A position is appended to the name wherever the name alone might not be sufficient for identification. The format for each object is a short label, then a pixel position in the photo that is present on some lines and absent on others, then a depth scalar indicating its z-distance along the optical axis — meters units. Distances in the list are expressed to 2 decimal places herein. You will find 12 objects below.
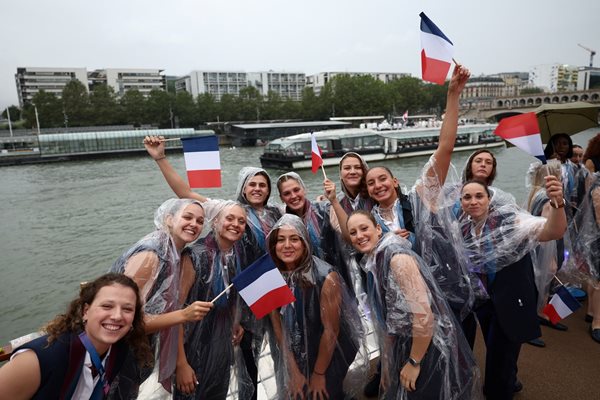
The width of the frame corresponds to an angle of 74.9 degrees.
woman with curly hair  1.40
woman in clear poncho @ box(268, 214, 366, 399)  2.15
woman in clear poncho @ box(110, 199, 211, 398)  1.94
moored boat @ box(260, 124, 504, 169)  24.70
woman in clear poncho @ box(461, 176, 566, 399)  2.25
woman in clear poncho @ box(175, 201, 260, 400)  2.32
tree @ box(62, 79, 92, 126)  56.56
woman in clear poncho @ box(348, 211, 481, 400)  1.87
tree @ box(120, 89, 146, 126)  59.55
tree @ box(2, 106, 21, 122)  81.11
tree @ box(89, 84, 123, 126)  57.87
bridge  64.25
